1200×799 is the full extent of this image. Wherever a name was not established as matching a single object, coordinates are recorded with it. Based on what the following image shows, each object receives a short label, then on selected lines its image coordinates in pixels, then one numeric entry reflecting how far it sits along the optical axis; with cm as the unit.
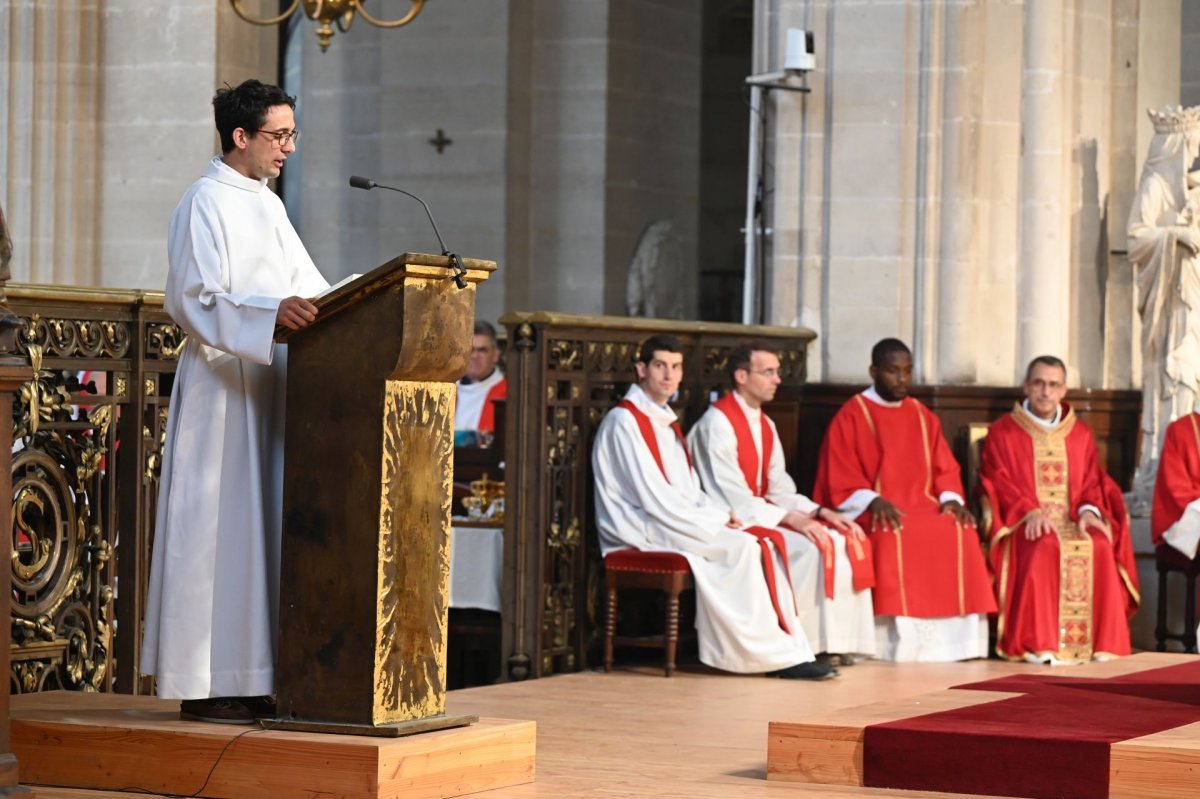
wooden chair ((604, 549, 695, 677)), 927
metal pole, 1155
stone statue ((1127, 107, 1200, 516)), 1105
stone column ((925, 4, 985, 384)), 1107
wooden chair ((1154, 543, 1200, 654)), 1030
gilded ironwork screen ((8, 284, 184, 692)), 717
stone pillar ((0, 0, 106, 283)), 1189
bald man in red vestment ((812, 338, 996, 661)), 1000
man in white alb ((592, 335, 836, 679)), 934
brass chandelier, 1145
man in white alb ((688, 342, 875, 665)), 976
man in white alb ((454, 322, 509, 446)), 1171
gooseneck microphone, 542
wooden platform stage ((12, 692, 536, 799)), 529
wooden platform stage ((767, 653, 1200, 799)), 591
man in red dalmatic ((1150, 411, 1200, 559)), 1018
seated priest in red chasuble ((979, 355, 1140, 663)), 1009
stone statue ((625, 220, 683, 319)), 1486
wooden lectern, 538
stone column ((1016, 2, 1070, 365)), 1134
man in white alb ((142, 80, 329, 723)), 554
